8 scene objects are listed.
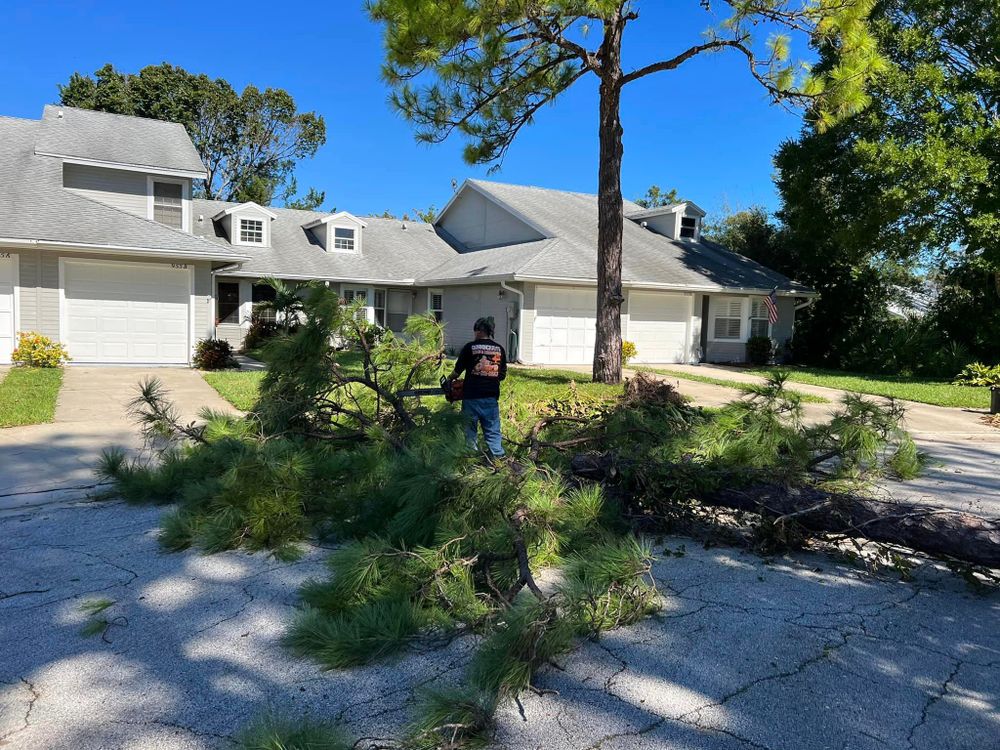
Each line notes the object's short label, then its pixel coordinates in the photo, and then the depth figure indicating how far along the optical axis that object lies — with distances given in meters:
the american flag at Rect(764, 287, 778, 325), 21.64
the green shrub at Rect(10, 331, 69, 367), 14.66
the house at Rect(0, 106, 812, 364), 15.71
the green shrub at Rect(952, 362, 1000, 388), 16.75
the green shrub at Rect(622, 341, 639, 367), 20.61
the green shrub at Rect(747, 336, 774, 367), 22.69
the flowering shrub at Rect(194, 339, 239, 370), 16.27
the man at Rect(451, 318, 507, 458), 6.25
